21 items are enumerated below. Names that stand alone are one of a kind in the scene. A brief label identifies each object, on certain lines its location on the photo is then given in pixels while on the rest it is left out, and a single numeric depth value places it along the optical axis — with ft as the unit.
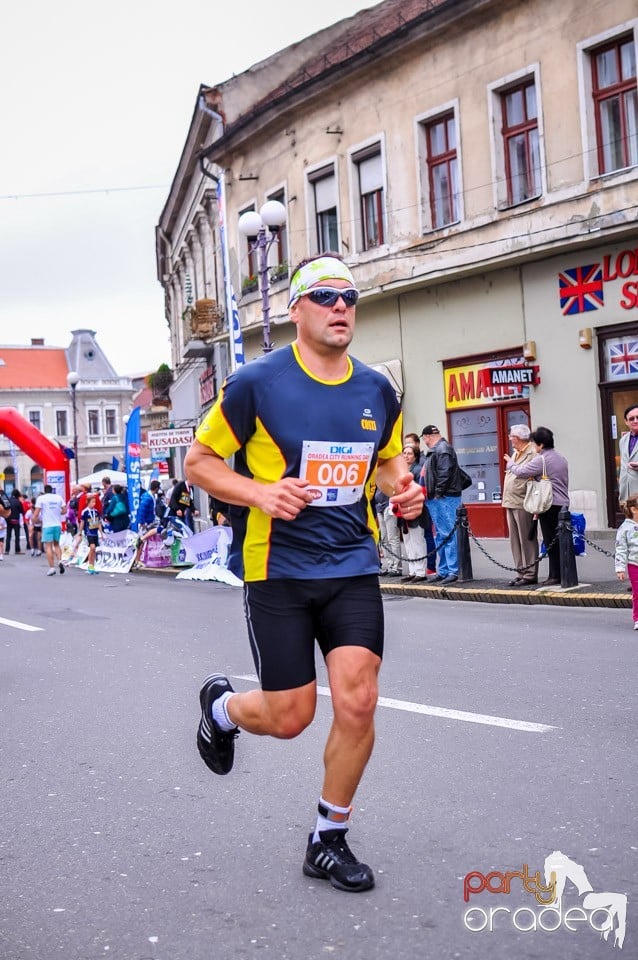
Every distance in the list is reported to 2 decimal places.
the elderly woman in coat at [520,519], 45.11
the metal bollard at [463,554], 49.08
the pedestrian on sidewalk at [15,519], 114.42
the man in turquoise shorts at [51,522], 80.69
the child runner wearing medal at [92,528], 78.38
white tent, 148.95
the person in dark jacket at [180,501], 74.23
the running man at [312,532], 12.92
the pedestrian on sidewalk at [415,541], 51.16
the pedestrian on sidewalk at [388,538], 54.08
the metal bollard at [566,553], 42.63
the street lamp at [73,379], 135.99
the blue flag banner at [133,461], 86.48
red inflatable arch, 126.82
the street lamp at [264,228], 60.34
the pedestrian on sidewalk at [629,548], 32.53
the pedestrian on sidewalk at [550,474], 44.16
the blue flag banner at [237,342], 76.38
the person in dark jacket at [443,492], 49.44
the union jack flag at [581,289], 62.85
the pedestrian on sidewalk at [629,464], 39.96
